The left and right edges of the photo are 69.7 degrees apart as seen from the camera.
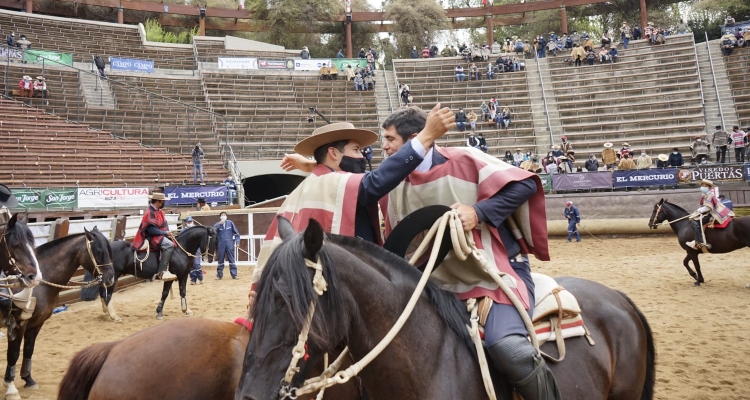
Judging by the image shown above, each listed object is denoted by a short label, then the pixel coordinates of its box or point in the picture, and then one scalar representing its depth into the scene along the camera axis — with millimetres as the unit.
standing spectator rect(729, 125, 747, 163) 19656
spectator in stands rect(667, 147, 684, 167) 19484
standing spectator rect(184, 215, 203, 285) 13303
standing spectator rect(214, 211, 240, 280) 13977
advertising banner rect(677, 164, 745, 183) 18250
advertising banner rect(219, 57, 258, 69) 30859
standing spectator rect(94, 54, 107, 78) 26656
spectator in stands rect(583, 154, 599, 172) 20516
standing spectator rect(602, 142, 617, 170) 21172
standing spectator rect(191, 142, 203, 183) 21758
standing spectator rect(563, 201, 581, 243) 18219
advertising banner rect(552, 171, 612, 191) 19797
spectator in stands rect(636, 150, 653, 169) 19906
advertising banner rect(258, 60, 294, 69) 31203
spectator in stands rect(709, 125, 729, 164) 19922
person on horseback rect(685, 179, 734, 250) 10453
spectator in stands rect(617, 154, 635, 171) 19844
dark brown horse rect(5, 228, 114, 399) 5555
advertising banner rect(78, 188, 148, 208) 17672
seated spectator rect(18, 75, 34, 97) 23875
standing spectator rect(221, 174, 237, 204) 19950
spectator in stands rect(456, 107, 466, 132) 25812
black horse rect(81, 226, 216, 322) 9039
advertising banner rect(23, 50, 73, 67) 25078
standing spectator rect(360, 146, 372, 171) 22311
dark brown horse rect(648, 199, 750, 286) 10203
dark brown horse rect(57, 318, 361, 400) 2754
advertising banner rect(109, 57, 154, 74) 28109
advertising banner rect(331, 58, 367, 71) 31734
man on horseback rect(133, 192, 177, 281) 9578
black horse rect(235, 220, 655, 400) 1710
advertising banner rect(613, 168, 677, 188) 18969
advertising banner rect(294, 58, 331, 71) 31547
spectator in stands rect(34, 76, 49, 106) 24203
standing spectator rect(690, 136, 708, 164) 20422
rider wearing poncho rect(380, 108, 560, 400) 2205
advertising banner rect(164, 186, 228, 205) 19141
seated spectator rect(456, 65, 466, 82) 30203
